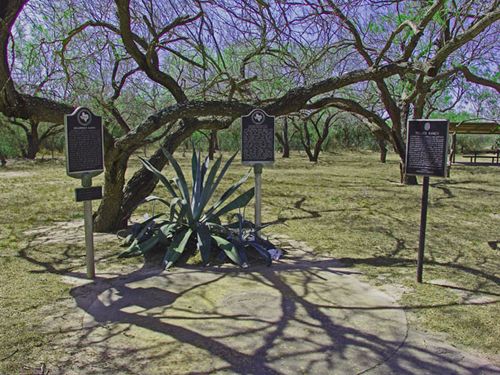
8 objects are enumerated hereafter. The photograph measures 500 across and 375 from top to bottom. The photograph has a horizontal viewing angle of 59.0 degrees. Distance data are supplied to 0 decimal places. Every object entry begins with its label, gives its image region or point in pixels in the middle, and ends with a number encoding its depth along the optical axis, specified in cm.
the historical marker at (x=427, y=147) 424
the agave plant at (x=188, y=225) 493
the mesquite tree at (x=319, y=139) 2418
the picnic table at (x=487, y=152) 2531
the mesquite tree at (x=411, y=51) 574
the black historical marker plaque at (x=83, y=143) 424
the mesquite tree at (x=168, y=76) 518
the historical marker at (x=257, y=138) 537
